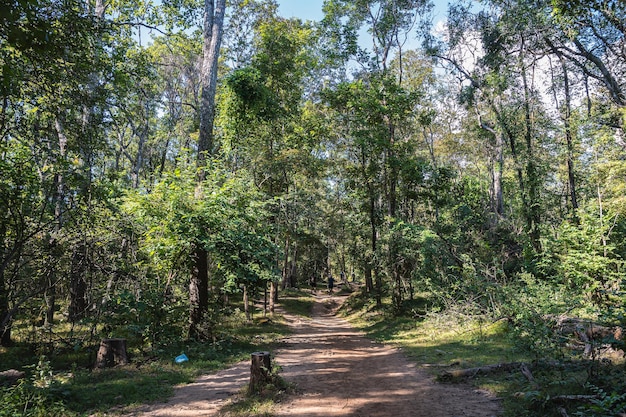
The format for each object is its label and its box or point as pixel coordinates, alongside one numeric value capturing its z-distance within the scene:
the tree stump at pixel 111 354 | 8.17
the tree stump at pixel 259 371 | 6.39
